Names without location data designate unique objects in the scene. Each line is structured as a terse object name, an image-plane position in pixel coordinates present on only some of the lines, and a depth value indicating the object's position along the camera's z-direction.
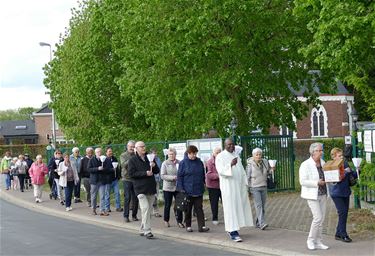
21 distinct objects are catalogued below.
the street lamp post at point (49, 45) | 41.16
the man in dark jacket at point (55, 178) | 20.85
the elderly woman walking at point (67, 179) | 18.38
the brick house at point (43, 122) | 99.31
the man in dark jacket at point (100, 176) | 16.42
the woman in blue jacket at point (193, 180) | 12.62
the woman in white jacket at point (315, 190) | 9.99
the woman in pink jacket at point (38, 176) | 22.03
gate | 19.17
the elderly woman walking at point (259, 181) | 12.58
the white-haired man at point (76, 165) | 19.05
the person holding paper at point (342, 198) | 10.73
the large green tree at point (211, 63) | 18.80
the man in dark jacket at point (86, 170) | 17.94
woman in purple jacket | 13.73
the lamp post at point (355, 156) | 14.42
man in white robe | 11.38
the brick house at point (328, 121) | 58.81
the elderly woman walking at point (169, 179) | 13.84
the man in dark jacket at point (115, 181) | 16.76
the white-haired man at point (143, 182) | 12.42
